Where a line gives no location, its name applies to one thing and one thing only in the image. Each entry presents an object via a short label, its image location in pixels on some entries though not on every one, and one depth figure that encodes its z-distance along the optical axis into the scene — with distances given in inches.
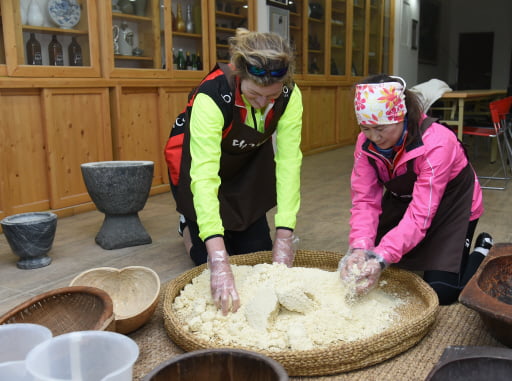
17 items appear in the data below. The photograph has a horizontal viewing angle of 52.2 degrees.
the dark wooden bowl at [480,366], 40.5
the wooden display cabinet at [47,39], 114.1
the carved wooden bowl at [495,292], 48.3
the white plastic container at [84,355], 39.3
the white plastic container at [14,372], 39.0
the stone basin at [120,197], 101.1
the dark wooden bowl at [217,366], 40.9
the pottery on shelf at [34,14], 122.0
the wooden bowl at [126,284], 67.7
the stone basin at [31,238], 91.4
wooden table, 181.8
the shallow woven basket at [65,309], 54.6
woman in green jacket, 61.5
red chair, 158.4
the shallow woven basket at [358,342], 51.3
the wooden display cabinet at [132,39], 135.0
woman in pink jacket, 61.7
